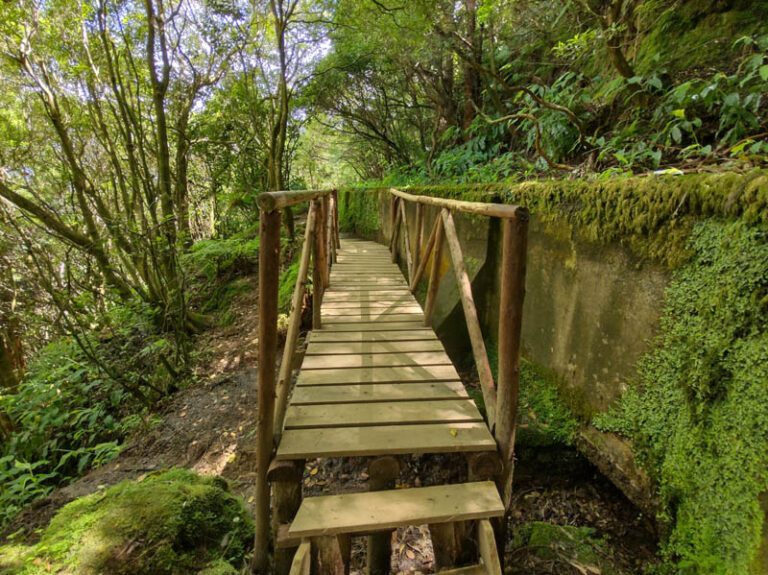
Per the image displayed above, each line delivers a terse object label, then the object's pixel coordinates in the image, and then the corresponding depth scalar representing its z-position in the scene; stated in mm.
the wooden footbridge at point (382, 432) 1380
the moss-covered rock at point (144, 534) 1497
